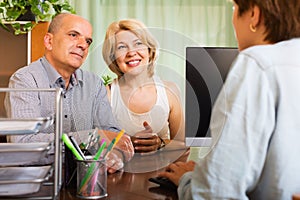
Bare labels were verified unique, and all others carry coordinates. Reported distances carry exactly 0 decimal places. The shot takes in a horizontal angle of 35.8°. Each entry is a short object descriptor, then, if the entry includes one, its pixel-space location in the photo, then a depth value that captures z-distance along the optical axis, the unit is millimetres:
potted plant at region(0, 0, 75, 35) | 2369
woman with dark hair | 773
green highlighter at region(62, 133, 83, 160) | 944
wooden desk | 1030
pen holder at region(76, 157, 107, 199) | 978
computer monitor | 1592
